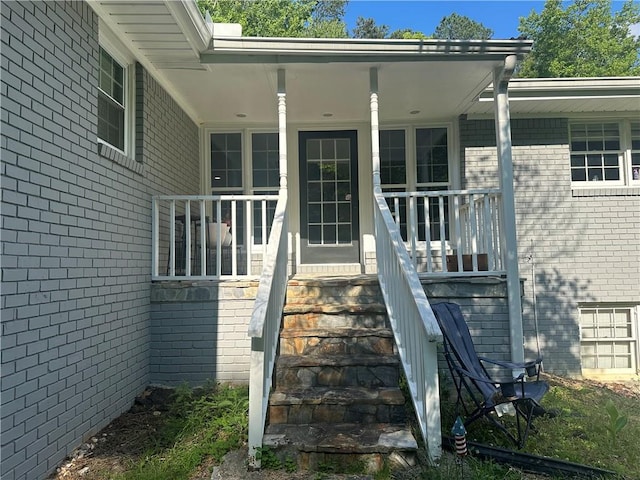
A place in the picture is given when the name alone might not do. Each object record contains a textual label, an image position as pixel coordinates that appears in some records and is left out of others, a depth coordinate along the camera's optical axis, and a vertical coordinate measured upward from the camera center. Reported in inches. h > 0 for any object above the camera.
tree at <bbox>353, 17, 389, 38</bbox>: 1130.3 +584.1
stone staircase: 114.3 -36.6
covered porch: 140.4 +51.5
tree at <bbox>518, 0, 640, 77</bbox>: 814.5 +405.5
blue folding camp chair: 125.3 -36.6
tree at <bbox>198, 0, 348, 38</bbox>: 843.6 +489.2
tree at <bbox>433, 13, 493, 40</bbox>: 1168.2 +592.5
